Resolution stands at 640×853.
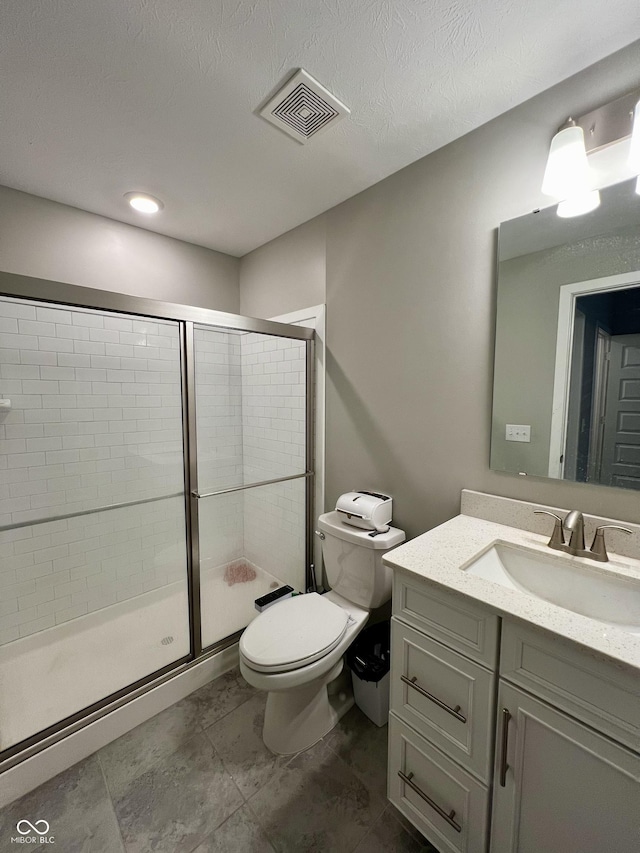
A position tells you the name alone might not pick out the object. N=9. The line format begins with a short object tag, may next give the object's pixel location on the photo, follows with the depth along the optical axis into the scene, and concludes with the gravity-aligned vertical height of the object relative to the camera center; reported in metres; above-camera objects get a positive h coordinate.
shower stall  1.70 -0.51
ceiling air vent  1.15 +1.03
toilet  1.27 -0.93
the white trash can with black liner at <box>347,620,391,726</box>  1.50 -1.19
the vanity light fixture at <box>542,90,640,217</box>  1.03 +0.77
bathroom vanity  0.69 -0.70
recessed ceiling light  1.79 +1.02
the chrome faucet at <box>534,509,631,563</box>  1.03 -0.42
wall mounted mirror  1.05 +0.18
